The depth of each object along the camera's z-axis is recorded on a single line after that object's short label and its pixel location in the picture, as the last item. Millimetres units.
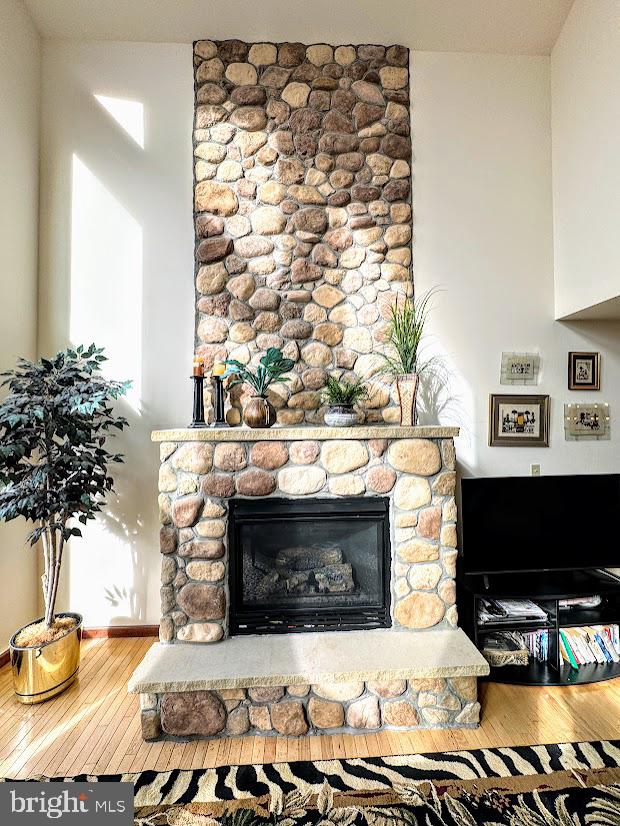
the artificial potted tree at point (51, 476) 2191
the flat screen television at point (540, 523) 2602
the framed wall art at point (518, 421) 2963
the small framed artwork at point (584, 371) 3010
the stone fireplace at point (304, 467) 2029
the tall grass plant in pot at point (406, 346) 2574
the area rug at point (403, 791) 1588
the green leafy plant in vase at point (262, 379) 2456
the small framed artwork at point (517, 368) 2973
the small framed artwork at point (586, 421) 3000
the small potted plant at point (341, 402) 2479
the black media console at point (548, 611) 2428
